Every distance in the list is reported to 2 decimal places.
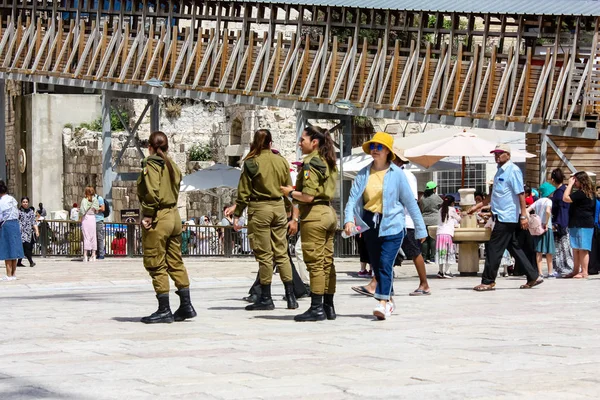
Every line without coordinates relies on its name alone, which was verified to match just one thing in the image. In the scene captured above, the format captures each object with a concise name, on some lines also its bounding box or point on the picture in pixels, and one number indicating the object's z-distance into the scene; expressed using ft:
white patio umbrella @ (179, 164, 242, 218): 109.81
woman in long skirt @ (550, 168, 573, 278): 60.85
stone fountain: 61.82
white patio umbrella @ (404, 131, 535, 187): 82.84
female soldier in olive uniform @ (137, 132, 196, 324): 36.27
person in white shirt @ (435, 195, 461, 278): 61.21
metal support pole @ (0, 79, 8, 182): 123.13
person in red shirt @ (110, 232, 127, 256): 94.99
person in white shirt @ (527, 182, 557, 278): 59.47
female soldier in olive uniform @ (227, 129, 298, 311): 39.60
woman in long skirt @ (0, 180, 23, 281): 63.36
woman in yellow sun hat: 36.76
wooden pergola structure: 86.94
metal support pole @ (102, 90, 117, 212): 109.50
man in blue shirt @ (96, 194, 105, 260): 92.48
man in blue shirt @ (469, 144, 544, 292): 48.37
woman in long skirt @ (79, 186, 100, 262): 90.43
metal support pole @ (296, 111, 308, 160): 99.55
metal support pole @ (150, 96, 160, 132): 111.34
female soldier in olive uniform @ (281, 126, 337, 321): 36.47
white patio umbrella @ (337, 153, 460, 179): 98.99
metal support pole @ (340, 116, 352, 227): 93.97
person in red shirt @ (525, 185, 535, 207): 73.33
